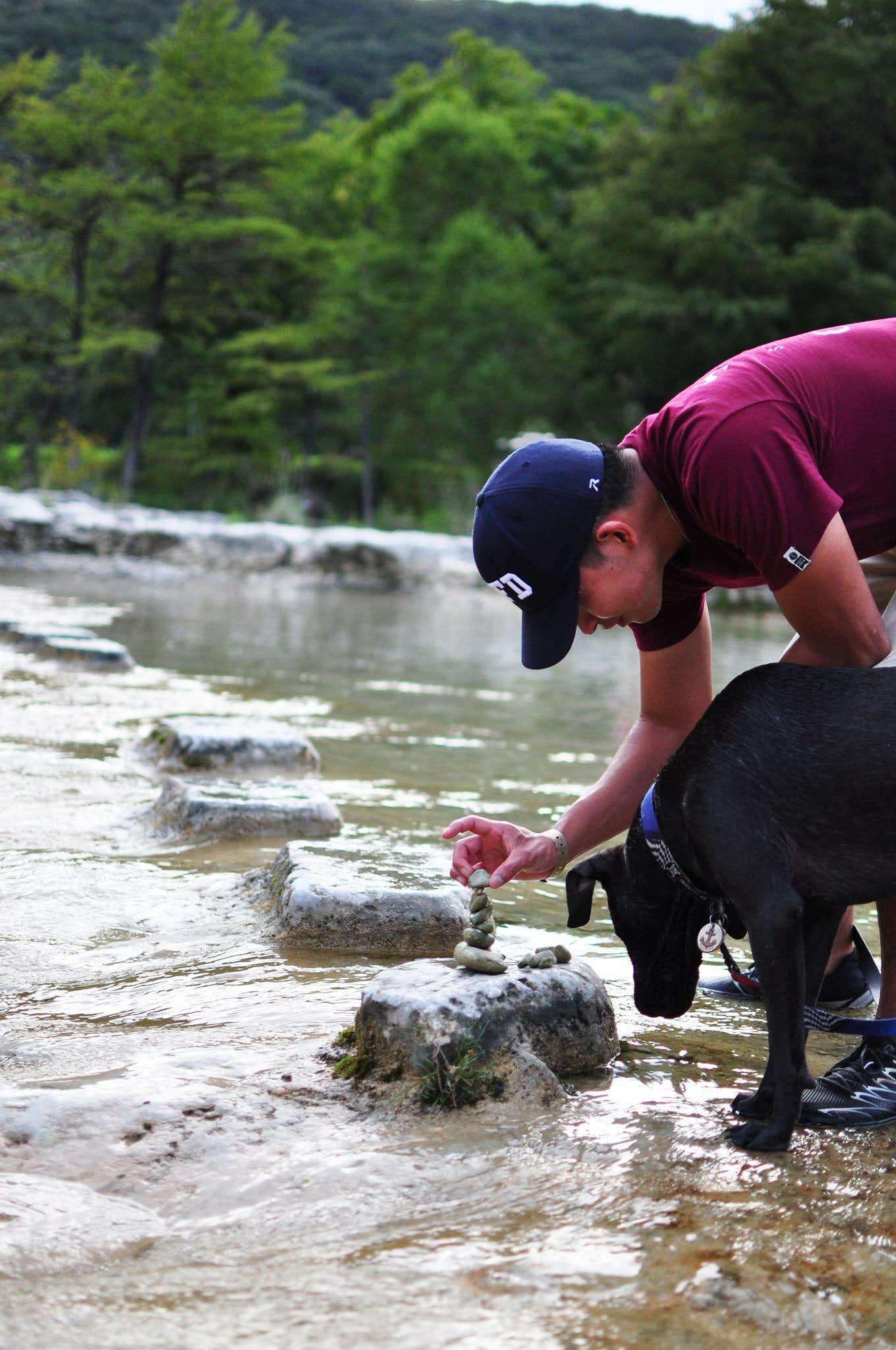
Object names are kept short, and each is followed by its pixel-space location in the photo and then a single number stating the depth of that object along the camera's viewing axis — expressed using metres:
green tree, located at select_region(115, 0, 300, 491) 31.98
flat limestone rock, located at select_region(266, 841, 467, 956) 3.07
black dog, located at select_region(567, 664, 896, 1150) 2.09
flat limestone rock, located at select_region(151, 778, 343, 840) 4.07
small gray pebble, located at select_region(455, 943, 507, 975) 2.38
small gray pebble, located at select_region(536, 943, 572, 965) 2.54
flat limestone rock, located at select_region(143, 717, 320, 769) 5.02
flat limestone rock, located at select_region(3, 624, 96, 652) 8.42
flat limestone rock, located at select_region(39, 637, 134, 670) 7.88
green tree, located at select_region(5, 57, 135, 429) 32.06
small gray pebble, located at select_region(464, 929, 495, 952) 2.45
